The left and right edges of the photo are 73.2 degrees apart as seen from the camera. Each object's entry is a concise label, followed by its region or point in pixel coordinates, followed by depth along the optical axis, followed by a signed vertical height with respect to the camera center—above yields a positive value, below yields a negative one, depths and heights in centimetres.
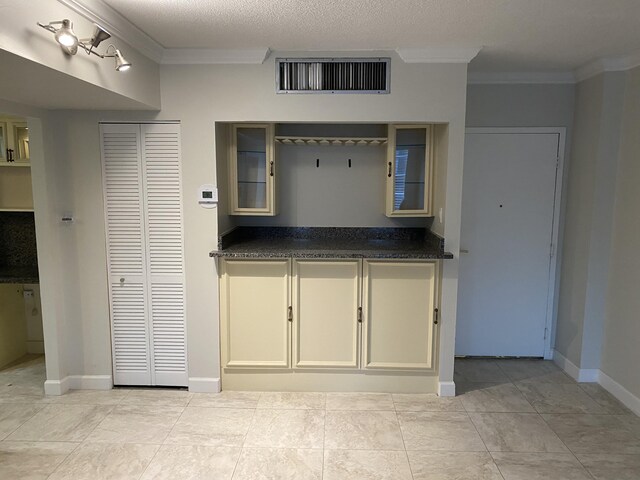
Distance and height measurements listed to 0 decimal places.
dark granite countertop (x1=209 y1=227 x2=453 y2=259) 304 -36
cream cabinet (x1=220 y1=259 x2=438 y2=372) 312 -85
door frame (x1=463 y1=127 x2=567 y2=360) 359 -18
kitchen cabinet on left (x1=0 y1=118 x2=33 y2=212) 348 +23
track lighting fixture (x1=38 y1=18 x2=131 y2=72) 178 +70
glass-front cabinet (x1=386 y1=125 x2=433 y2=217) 330 +20
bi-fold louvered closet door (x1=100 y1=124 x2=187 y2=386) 306 -40
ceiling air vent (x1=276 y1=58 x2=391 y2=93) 295 +84
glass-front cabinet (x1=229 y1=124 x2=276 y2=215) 329 +22
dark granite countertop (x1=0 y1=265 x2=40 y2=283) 343 -64
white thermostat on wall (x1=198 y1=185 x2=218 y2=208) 306 +1
